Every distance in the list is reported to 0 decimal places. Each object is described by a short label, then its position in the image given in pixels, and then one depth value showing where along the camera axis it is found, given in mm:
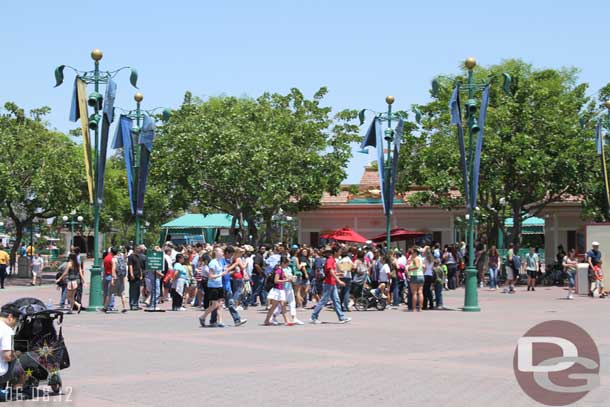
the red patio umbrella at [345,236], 42125
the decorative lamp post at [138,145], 25078
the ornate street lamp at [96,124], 22812
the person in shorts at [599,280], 28953
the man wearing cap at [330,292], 19359
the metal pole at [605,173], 33769
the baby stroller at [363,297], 24031
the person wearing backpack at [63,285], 22234
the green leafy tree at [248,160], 43812
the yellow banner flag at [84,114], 22844
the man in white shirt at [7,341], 9219
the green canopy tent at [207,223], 60150
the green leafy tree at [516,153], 37281
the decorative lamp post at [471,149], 23234
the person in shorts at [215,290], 18125
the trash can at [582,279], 29984
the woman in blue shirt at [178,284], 22969
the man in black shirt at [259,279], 24547
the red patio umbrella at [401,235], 42344
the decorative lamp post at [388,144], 28158
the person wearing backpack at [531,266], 32531
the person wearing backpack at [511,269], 31966
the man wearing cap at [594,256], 28838
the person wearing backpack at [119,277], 22625
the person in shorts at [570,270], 28819
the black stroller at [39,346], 9562
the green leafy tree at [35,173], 39250
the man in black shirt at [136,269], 22312
